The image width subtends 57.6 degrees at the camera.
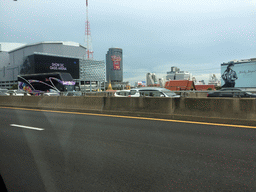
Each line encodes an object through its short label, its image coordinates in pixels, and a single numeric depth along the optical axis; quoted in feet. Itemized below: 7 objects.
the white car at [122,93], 60.85
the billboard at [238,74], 184.26
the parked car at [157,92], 48.16
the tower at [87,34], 418.39
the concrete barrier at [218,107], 27.17
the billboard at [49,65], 368.07
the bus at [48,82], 113.19
